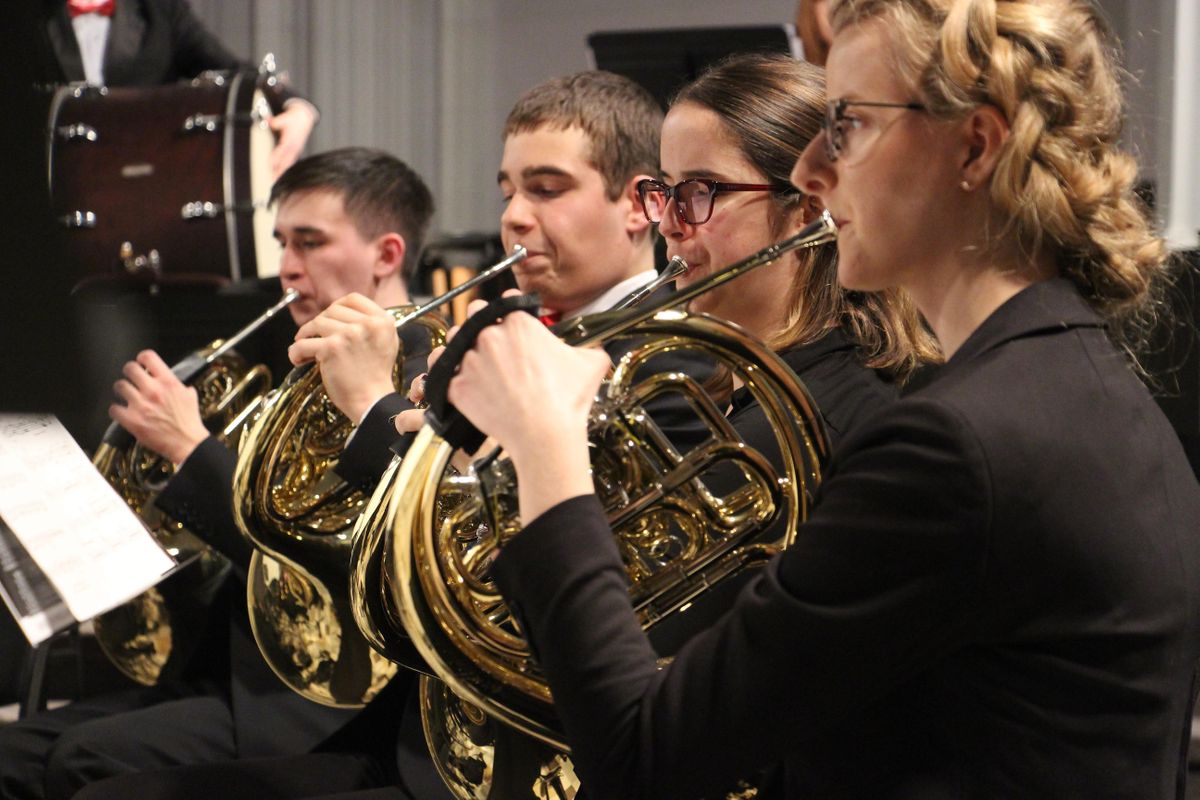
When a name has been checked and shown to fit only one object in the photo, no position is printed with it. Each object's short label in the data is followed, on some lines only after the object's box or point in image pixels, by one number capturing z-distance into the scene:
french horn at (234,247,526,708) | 3.60
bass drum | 7.23
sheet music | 3.08
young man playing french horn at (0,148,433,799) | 4.24
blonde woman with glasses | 1.90
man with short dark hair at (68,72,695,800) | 4.10
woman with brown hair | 3.17
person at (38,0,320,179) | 8.10
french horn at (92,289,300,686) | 4.83
